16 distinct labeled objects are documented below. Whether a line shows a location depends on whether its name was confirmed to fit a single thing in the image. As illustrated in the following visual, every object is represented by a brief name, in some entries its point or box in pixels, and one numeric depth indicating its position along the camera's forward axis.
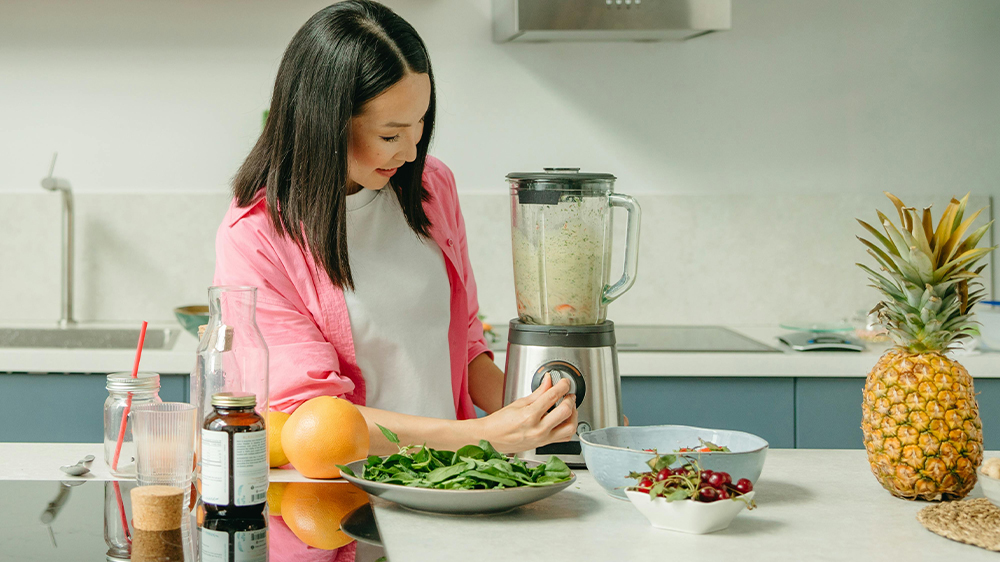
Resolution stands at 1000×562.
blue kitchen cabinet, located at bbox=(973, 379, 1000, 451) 2.21
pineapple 1.04
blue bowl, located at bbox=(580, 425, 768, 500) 1.02
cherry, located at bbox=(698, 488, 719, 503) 0.91
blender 1.25
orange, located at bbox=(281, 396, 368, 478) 1.10
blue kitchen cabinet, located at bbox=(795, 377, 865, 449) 2.24
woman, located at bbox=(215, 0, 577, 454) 1.31
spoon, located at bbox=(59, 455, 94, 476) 1.21
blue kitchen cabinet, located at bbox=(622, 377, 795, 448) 2.24
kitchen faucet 2.69
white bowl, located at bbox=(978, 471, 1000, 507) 0.96
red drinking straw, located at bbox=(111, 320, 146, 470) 1.08
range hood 2.39
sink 2.58
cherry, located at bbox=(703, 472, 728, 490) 0.92
